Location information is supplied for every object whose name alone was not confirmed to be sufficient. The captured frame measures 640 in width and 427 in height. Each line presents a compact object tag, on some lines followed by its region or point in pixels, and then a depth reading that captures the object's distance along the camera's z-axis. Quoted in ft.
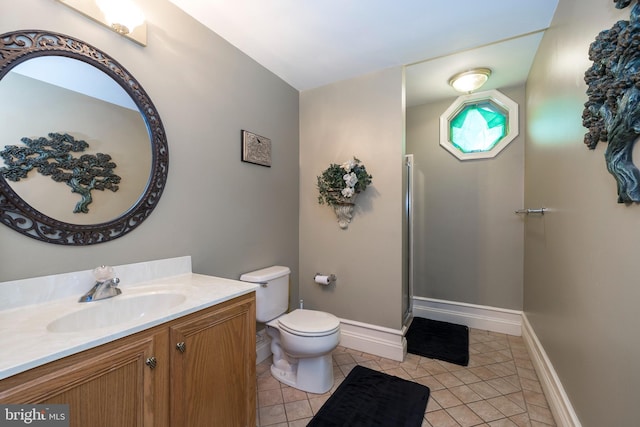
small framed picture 6.62
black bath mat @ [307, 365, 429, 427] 5.08
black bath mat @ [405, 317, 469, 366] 7.36
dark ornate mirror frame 3.34
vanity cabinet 2.45
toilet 5.70
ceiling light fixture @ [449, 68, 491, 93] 7.71
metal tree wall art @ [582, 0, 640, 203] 2.62
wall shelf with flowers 7.34
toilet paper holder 7.95
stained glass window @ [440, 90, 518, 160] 8.82
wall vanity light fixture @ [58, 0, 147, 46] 3.97
